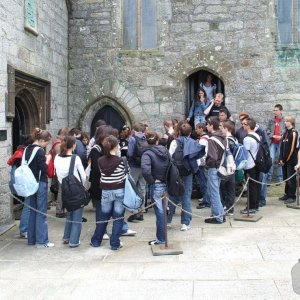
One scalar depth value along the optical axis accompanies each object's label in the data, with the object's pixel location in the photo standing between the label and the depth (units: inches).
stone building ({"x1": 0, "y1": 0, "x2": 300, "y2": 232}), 446.3
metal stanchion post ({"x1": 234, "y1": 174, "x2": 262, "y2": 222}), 319.9
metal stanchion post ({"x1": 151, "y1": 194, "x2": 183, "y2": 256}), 247.6
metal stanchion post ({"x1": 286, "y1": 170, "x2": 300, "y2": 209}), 359.3
